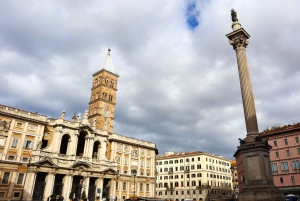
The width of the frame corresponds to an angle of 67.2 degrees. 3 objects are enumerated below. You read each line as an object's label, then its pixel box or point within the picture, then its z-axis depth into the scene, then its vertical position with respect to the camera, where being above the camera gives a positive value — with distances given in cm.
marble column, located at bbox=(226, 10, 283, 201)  1523 +187
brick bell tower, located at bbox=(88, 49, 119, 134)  5897 +2246
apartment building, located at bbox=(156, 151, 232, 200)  7301 +280
